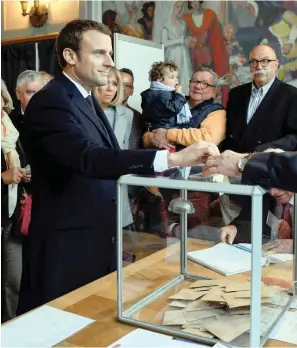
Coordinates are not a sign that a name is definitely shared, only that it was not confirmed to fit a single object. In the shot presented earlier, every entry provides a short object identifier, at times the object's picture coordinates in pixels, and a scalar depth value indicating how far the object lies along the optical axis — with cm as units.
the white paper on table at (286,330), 117
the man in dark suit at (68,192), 168
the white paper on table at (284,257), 134
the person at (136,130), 342
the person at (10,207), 275
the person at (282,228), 122
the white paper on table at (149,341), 112
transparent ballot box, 108
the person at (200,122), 317
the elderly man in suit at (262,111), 299
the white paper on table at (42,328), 116
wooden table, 119
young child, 332
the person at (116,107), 308
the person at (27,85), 313
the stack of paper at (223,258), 133
